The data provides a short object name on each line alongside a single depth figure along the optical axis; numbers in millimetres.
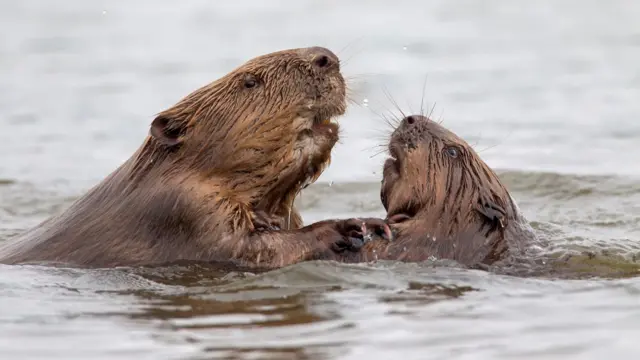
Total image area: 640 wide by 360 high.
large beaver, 17500
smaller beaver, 18031
